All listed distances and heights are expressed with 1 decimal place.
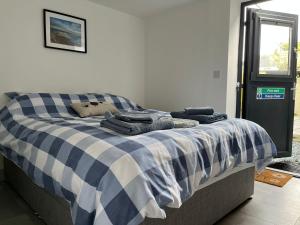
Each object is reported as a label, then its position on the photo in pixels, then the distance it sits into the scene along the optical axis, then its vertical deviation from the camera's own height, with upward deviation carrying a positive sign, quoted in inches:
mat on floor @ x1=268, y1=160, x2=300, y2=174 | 120.0 -38.1
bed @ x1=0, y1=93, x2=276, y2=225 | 40.9 -16.6
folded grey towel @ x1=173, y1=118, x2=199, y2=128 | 67.5 -9.3
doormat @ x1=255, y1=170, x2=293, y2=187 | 102.5 -38.3
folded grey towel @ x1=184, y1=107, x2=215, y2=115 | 78.9 -6.7
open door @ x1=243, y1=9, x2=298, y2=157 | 125.3 +9.7
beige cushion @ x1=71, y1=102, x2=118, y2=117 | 97.3 -7.9
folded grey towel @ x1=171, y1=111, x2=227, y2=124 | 75.5 -8.6
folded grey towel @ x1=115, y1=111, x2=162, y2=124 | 59.6 -7.0
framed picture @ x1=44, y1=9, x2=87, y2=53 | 111.4 +27.7
